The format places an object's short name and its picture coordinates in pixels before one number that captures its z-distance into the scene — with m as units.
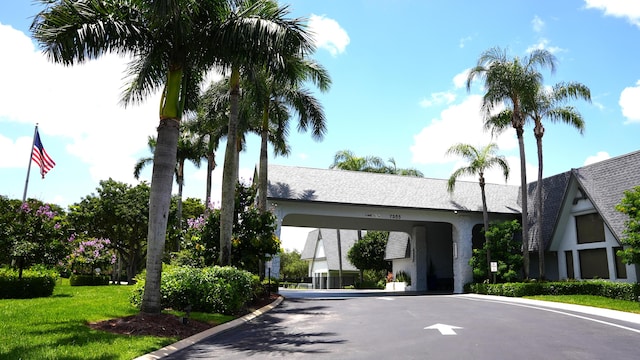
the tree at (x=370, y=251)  50.84
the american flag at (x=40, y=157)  28.52
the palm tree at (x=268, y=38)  12.66
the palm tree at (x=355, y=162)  51.53
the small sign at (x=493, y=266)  27.41
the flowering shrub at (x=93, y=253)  37.82
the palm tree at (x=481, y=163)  30.75
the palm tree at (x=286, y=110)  23.89
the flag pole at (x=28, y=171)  26.78
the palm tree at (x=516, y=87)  27.59
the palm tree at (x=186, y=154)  39.50
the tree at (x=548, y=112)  28.19
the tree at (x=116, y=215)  38.81
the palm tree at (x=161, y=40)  11.82
